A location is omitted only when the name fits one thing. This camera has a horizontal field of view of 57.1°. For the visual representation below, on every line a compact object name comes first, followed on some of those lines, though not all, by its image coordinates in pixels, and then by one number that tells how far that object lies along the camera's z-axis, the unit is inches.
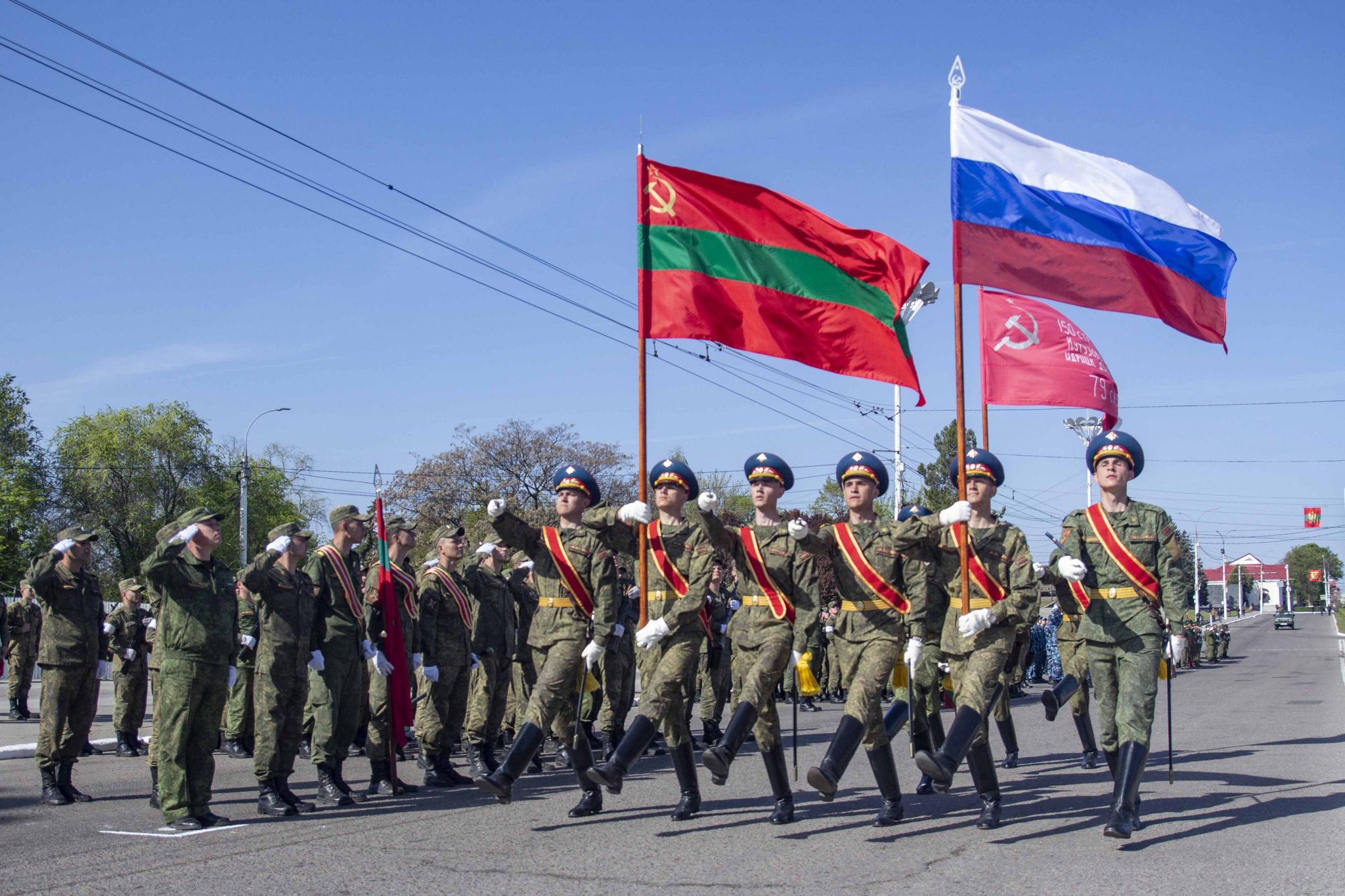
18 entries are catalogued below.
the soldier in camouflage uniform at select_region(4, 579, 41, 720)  687.7
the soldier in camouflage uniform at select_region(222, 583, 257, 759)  432.1
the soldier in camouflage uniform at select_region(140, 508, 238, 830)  301.7
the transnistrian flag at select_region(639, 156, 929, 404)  345.4
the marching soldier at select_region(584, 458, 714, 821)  296.5
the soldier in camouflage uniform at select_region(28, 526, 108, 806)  354.0
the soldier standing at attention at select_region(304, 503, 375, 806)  346.0
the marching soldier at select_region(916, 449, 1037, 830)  281.1
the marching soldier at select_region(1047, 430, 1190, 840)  279.9
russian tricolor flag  348.8
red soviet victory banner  495.5
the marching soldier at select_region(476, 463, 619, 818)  309.0
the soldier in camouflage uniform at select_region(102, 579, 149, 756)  482.6
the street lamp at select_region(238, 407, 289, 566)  1737.2
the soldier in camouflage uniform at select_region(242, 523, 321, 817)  330.0
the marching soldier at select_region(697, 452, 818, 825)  297.4
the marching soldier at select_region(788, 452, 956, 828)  292.5
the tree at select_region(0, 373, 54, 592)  2361.0
